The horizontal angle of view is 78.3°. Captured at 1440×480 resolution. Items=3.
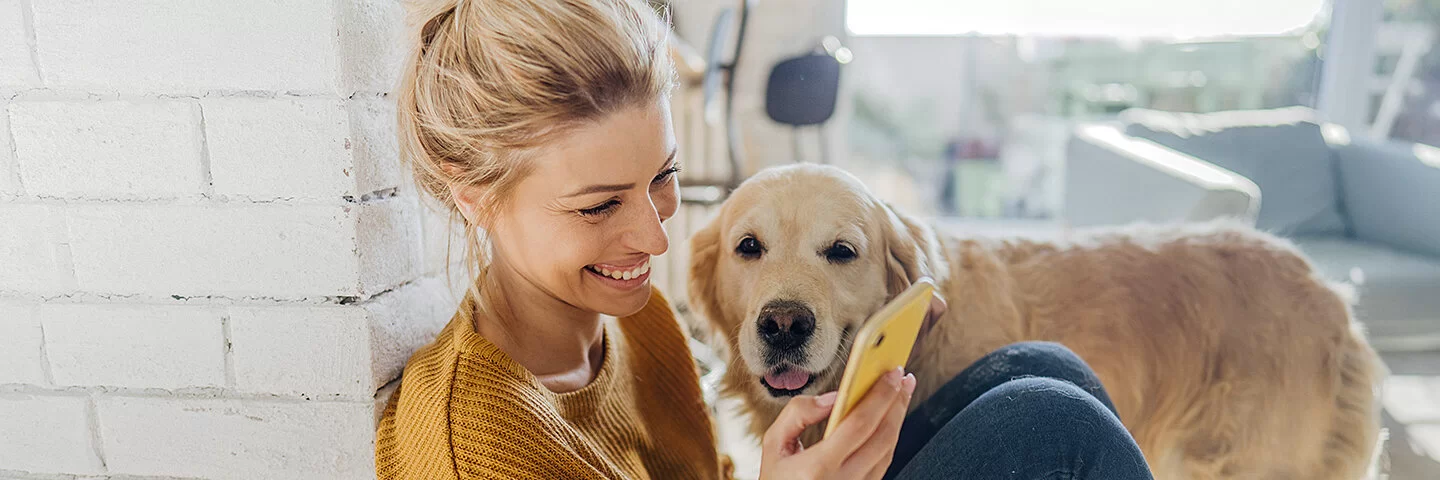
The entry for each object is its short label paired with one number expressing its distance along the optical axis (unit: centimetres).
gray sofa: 262
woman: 80
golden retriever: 151
